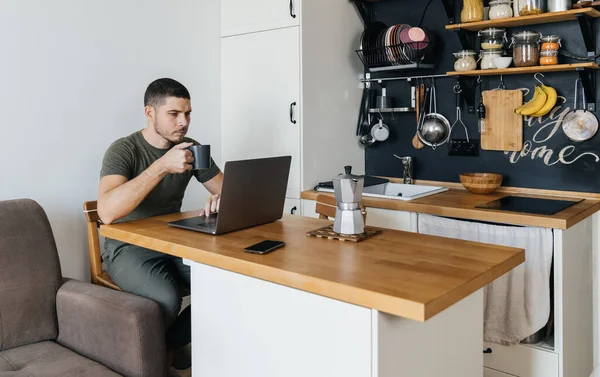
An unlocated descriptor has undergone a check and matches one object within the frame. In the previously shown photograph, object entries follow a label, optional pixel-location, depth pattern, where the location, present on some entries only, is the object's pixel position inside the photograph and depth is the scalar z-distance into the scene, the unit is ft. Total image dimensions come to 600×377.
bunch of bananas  8.80
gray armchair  5.88
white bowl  8.86
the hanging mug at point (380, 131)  10.84
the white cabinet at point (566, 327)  7.25
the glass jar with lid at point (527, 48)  8.60
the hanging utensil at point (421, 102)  10.30
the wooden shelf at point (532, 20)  8.05
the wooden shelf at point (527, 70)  8.12
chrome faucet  10.48
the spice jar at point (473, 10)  9.05
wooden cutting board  9.31
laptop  5.84
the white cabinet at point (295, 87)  9.91
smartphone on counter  5.19
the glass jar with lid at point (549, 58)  8.47
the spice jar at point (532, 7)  8.38
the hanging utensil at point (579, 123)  8.58
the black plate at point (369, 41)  10.42
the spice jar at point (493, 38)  9.01
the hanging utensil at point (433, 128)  10.16
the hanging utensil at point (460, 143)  9.87
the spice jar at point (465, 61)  9.26
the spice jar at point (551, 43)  8.48
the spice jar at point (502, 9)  8.77
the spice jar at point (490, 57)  9.02
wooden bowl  9.04
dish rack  9.76
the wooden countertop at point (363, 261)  4.07
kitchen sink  9.42
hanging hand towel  7.34
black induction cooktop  7.56
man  6.66
